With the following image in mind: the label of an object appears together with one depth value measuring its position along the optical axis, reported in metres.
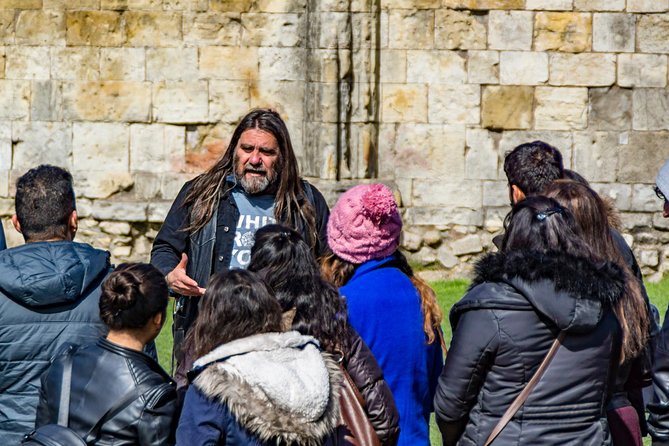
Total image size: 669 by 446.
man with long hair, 8.65
